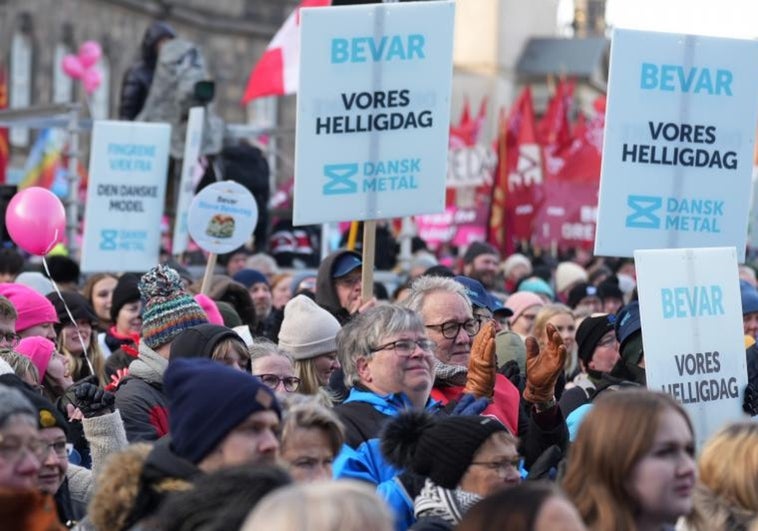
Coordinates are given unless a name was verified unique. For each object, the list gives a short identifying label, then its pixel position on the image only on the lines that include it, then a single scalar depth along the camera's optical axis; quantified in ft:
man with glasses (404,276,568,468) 24.56
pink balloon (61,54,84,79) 100.68
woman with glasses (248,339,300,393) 24.32
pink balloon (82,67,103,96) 99.96
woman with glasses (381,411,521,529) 19.15
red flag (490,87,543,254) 72.02
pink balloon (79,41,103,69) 100.23
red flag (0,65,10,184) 63.21
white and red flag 59.21
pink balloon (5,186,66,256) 34.42
